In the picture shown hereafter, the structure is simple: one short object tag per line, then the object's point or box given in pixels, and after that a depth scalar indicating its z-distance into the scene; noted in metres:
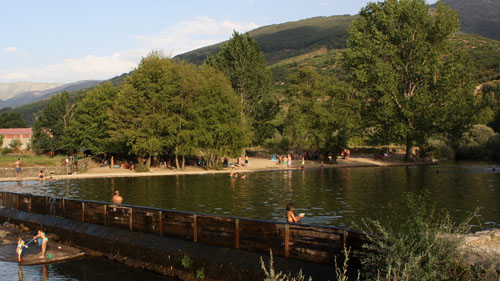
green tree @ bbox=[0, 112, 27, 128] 171.75
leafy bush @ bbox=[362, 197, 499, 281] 8.81
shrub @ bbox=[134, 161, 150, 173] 63.22
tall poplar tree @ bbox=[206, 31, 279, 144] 85.81
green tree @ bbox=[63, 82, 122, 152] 78.44
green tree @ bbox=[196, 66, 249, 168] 64.38
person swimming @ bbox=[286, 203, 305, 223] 17.80
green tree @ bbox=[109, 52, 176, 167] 62.44
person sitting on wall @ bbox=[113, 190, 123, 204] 24.30
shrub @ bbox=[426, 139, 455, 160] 87.00
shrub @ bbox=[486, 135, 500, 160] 79.00
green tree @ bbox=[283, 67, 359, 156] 75.25
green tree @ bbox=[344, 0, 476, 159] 68.94
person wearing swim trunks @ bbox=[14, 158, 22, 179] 53.31
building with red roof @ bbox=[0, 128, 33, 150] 132.75
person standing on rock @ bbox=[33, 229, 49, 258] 19.70
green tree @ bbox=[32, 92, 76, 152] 106.56
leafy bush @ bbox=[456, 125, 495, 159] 83.50
